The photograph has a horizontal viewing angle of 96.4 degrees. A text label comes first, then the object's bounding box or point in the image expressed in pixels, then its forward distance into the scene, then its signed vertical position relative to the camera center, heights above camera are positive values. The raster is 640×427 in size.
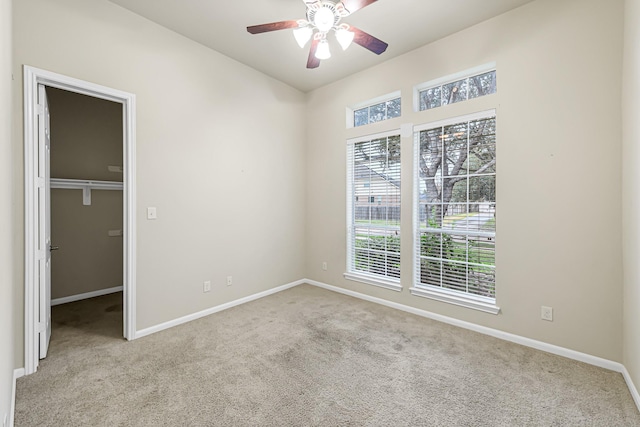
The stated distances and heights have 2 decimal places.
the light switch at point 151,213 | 2.87 +0.01
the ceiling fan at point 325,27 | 2.09 +1.46
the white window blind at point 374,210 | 3.69 +0.04
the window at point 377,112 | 3.68 +1.36
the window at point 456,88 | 2.96 +1.37
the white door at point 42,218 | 2.27 -0.03
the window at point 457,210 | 2.93 +0.03
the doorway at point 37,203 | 2.18 +0.08
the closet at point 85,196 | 3.77 +0.25
